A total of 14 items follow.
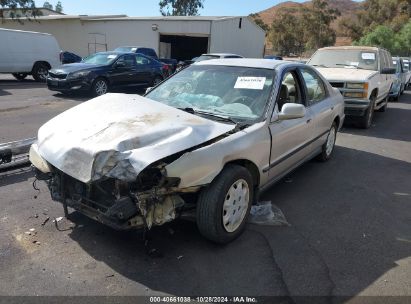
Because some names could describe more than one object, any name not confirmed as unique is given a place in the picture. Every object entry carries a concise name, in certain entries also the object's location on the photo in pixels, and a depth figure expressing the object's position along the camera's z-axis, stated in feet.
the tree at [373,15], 244.42
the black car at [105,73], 43.06
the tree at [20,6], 102.73
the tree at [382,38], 144.56
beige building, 95.86
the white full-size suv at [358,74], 29.99
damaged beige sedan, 10.45
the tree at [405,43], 142.07
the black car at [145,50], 70.28
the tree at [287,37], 235.20
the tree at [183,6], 219.20
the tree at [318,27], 228.84
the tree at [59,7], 385.42
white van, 56.49
